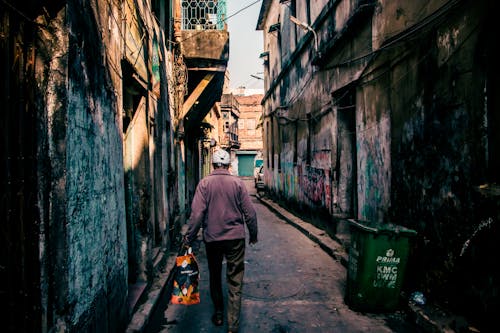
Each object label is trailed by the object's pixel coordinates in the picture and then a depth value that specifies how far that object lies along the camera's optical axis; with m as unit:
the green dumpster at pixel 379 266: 4.57
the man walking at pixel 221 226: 4.38
